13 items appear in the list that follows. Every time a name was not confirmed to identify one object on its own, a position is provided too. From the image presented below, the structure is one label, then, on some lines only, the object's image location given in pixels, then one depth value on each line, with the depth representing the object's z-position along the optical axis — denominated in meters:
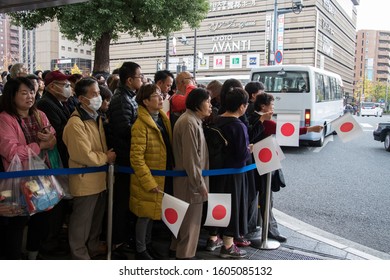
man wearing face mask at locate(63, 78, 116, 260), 3.16
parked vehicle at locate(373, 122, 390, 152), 12.28
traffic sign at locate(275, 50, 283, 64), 19.77
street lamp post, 18.11
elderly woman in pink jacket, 2.93
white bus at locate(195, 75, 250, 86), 27.30
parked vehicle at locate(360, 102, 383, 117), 42.06
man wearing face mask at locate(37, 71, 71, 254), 3.45
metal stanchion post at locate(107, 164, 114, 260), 3.32
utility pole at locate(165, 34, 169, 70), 18.58
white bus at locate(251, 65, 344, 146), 12.70
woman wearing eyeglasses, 3.24
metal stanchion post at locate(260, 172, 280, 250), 4.06
